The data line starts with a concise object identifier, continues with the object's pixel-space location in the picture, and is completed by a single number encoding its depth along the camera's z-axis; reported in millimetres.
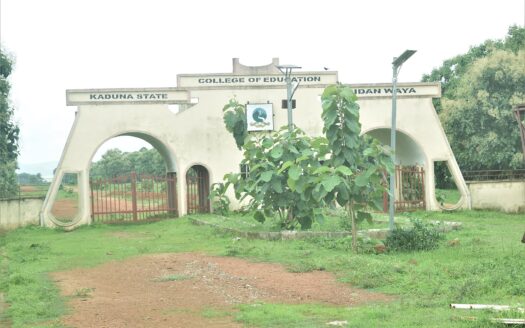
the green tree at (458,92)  33306
